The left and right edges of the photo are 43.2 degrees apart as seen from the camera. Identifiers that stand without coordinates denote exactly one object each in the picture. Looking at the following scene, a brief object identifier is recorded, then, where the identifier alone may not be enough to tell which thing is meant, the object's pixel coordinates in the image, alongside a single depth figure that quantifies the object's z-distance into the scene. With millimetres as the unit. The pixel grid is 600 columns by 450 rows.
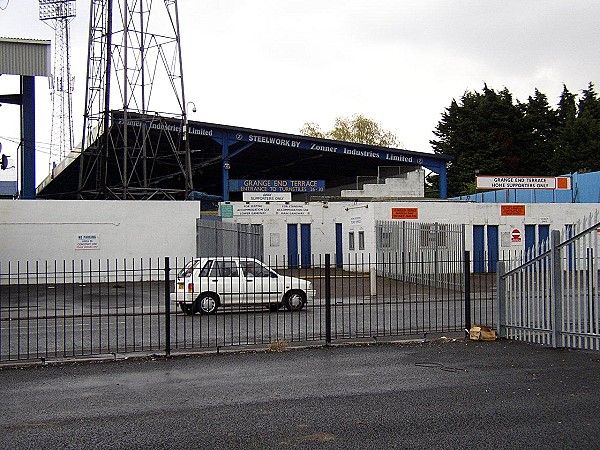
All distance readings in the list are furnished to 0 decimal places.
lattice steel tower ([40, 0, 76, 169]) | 66562
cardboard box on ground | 13115
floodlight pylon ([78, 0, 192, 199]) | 34469
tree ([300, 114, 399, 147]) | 79438
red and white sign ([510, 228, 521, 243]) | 35688
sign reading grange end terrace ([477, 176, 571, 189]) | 37344
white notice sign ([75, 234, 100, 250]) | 31328
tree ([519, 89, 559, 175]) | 73312
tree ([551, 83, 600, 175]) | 63406
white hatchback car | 17203
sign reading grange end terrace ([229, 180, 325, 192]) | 45562
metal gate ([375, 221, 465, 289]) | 26594
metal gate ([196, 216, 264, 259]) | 29500
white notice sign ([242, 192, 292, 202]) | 39688
